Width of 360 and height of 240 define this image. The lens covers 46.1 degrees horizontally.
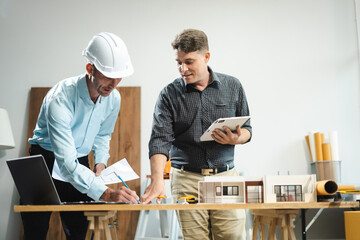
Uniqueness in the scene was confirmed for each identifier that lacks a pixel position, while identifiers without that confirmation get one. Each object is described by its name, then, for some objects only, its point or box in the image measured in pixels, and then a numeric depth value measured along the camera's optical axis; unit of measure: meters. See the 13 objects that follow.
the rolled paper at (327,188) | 1.62
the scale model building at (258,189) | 1.69
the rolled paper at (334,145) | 4.12
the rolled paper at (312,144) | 4.19
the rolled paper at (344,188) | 2.09
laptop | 1.78
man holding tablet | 2.04
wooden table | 1.58
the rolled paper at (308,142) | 4.26
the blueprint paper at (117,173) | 2.00
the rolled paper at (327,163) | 4.01
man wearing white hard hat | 1.96
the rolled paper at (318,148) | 4.12
